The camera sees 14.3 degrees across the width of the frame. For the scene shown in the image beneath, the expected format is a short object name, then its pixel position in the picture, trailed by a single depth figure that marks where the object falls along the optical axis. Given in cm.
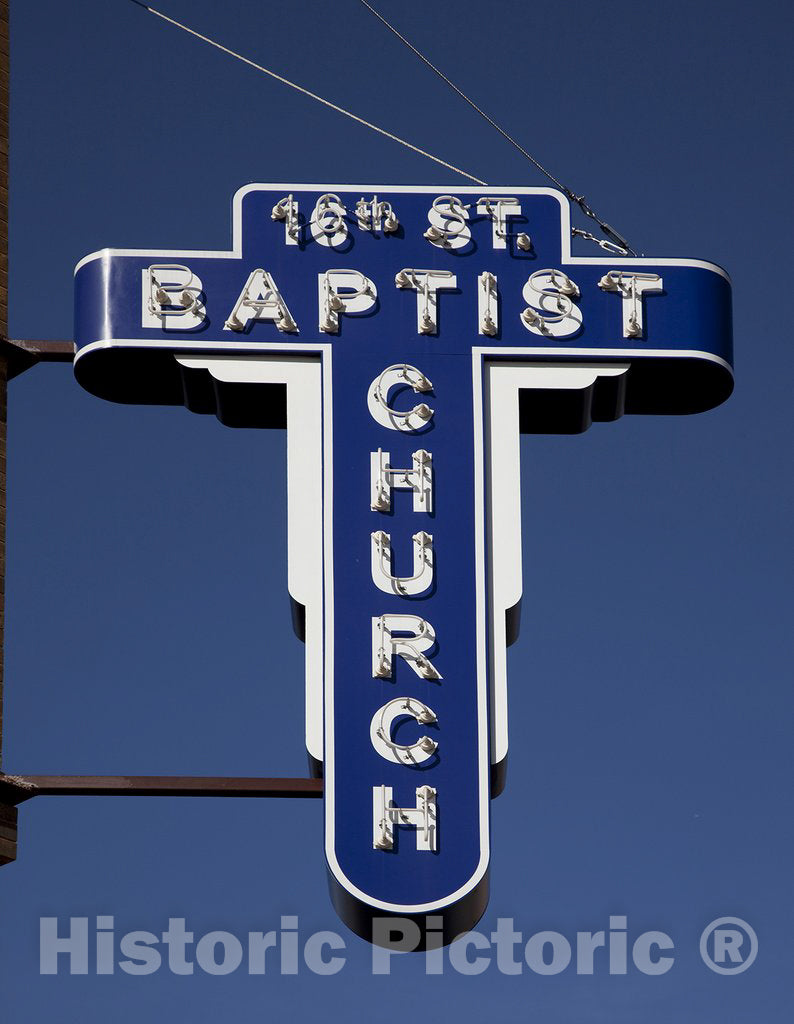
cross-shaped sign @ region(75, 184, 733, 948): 2111
